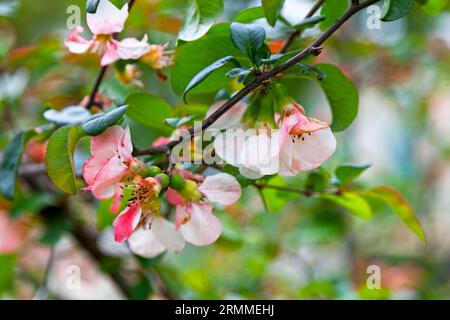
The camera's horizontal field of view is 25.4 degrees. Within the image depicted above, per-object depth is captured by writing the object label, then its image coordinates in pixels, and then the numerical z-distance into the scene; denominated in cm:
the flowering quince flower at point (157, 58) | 39
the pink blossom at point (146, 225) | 34
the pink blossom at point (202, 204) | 35
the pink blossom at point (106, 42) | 36
